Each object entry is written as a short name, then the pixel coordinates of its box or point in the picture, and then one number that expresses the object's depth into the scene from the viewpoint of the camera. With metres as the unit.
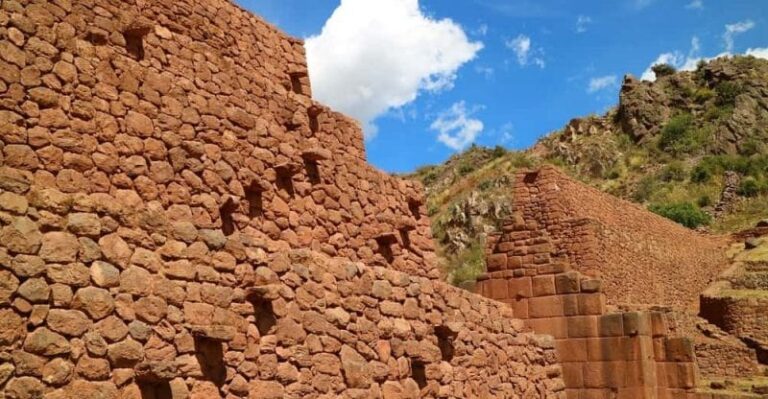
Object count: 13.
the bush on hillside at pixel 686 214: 43.34
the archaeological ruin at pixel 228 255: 5.68
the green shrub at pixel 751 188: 46.22
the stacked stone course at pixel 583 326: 12.41
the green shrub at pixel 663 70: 64.62
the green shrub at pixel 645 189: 49.03
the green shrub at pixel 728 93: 57.66
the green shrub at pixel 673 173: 50.97
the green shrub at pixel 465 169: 57.21
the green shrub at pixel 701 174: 49.53
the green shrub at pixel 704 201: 46.69
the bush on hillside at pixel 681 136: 54.16
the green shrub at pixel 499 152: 59.25
